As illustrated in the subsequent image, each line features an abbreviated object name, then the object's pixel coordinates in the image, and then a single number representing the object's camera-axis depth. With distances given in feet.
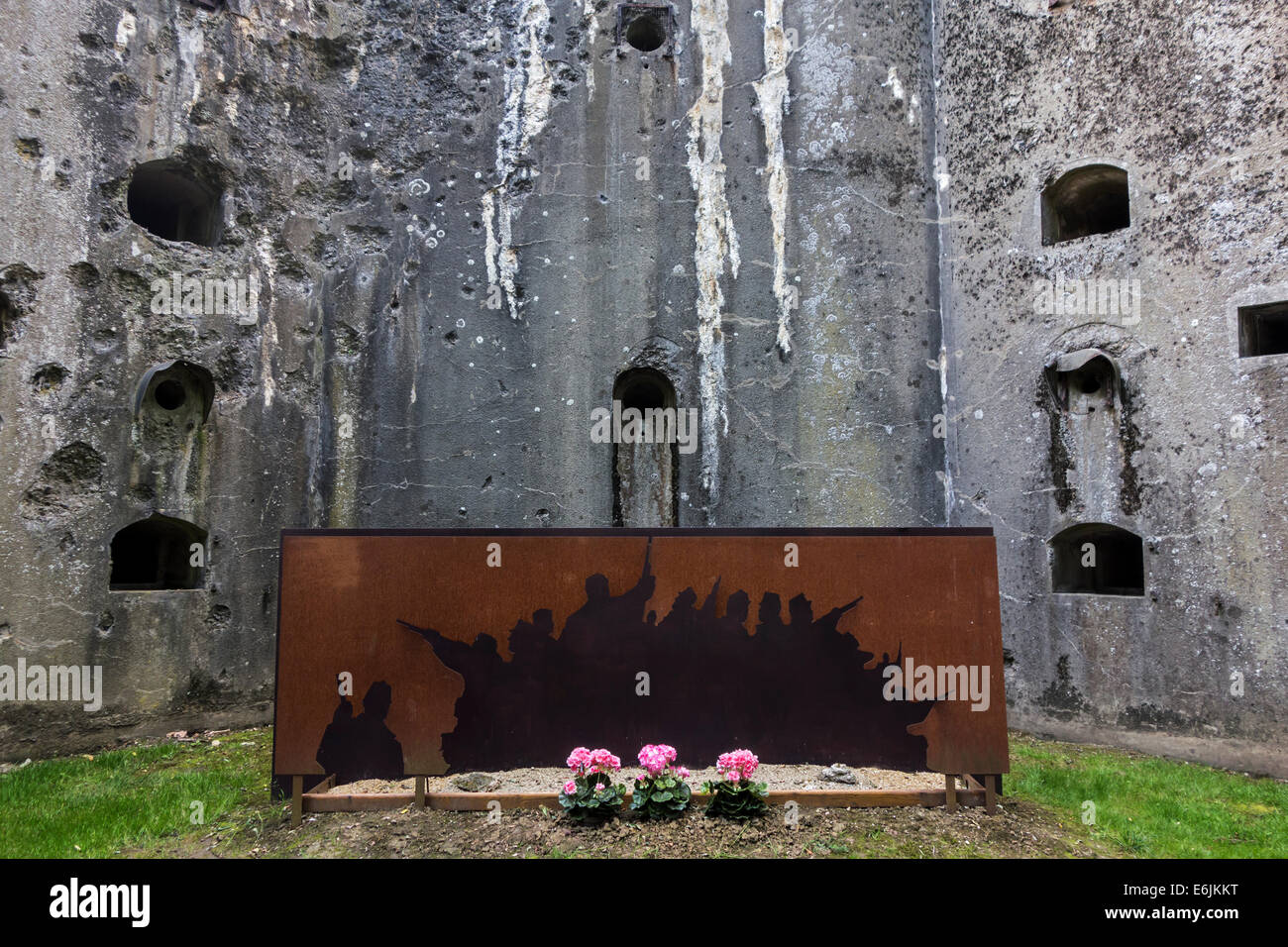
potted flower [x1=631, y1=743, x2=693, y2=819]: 14.07
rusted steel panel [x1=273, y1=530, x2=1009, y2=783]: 15.17
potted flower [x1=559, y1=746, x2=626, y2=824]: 13.98
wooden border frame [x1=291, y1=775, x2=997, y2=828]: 14.69
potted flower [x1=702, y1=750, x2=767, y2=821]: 14.14
